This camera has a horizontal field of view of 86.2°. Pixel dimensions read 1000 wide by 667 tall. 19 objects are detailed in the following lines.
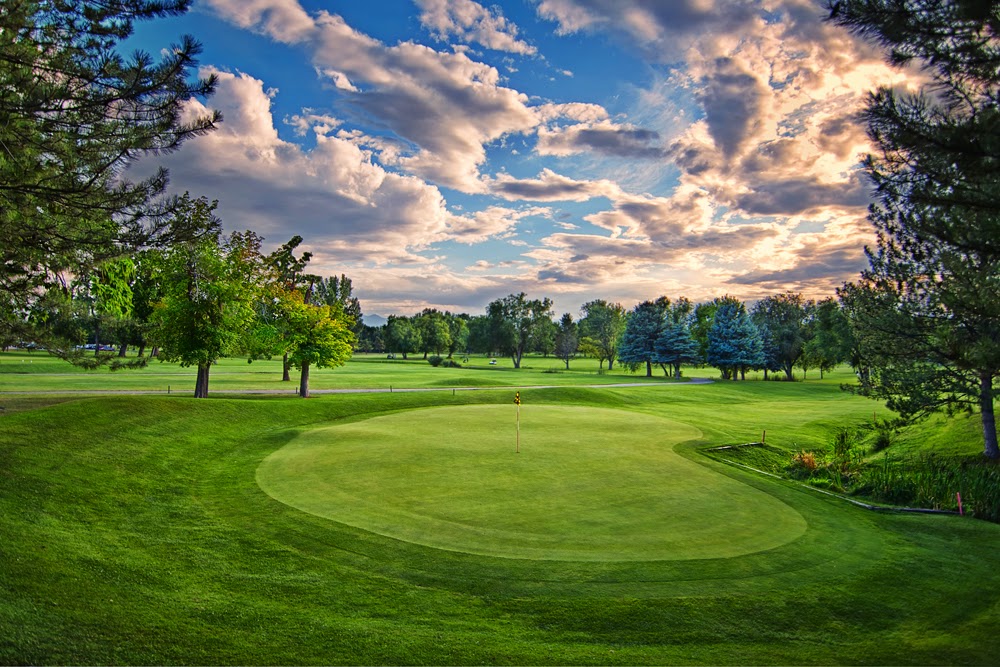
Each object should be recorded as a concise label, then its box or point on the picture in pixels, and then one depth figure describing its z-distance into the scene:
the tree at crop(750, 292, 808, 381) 74.69
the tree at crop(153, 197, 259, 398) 23.79
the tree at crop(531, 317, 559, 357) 94.88
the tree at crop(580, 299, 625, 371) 92.06
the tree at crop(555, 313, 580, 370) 99.32
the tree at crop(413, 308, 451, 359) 106.75
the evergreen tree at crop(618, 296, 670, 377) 72.56
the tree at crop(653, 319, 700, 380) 69.94
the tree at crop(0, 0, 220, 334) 7.85
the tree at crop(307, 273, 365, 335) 63.26
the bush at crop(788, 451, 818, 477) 17.36
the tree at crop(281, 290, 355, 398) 29.34
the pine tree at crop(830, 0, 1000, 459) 6.20
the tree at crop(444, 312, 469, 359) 114.99
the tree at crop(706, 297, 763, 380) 66.81
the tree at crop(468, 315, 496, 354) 108.69
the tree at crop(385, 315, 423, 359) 111.38
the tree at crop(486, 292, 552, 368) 92.44
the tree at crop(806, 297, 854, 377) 61.50
